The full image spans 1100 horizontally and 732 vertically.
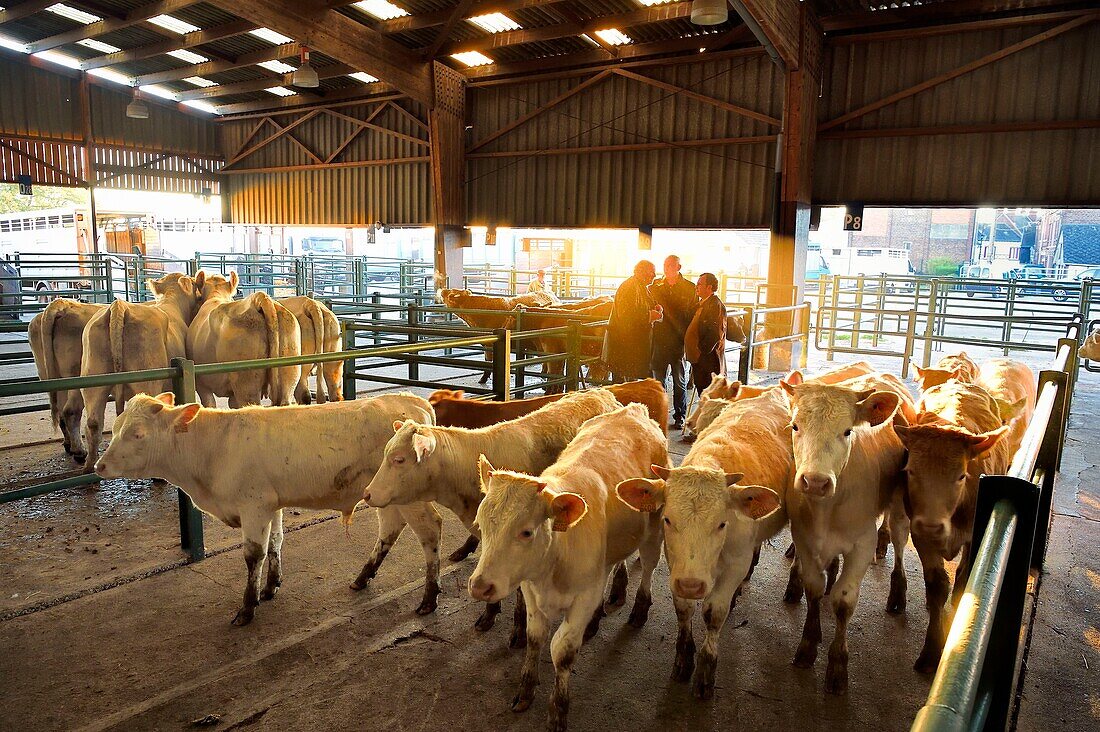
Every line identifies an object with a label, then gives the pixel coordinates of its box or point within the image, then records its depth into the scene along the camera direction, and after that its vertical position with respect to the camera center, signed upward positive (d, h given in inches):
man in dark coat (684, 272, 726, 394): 297.7 -28.0
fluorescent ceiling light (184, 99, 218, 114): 819.4 +176.6
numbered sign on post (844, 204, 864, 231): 482.3 +36.5
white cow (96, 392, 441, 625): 148.9 -43.0
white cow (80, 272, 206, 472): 237.8 -31.9
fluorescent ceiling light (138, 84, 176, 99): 777.4 +183.7
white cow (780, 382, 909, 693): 123.7 -41.2
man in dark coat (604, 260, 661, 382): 305.6 -26.8
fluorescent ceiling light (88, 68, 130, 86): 729.0 +188.1
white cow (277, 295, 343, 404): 339.6 -32.9
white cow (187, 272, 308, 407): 258.2 -32.9
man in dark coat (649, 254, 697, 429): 320.8 -22.1
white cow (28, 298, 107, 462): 263.1 -33.0
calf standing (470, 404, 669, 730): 106.7 -45.4
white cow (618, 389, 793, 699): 110.6 -40.6
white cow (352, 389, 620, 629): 137.8 -40.6
